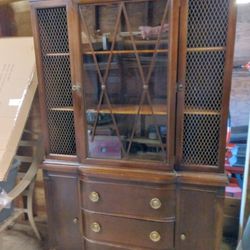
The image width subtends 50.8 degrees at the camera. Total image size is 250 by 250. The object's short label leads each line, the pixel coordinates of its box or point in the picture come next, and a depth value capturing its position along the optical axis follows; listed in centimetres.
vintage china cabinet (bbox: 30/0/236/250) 134
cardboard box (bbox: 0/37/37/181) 167
